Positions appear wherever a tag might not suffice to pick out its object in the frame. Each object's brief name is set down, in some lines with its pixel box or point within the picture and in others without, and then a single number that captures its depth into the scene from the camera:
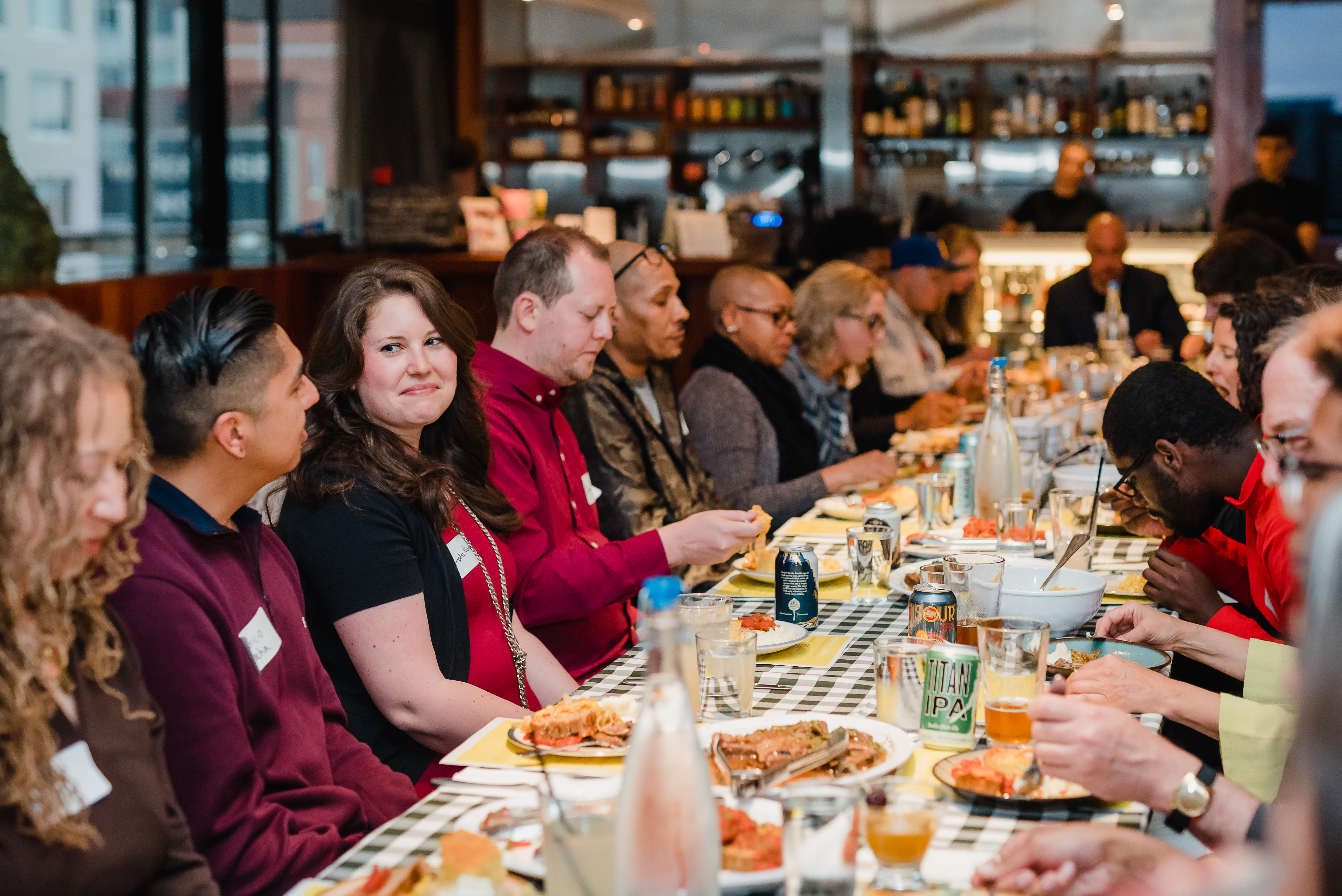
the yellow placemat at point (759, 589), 2.43
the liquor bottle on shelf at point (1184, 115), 8.23
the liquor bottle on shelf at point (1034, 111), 8.49
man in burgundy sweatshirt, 1.40
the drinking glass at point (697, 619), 1.64
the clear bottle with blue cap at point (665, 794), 0.99
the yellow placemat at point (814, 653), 1.97
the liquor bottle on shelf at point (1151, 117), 8.29
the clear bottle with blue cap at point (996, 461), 3.12
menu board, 6.76
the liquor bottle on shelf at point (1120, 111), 8.38
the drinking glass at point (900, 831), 1.14
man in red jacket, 2.43
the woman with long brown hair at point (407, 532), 1.91
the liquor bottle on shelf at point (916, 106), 8.68
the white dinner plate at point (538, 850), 1.11
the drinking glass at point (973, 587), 1.87
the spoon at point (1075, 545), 2.13
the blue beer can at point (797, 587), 2.16
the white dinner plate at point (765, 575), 2.51
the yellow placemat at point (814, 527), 3.10
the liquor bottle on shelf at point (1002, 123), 8.54
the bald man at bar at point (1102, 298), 6.58
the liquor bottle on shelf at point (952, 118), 8.66
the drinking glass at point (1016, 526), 2.74
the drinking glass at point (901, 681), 1.58
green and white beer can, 1.54
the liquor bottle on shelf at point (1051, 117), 8.52
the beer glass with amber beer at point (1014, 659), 1.56
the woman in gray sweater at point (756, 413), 3.68
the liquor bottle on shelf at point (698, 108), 9.20
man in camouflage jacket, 3.23
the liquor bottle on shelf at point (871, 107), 8.77
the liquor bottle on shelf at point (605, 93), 9.27
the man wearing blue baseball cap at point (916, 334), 5.92
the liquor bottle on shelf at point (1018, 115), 8.54
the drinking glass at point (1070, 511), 2.62
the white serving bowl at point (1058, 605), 2.00
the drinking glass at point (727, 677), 1.67
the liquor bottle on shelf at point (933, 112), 8.66
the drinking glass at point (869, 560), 2.41
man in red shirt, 2.49
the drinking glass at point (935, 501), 2.95
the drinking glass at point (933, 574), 1.88
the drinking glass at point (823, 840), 1.07
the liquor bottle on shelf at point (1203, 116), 8.25
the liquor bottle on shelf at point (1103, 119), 8.45
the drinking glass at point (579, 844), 1.06
